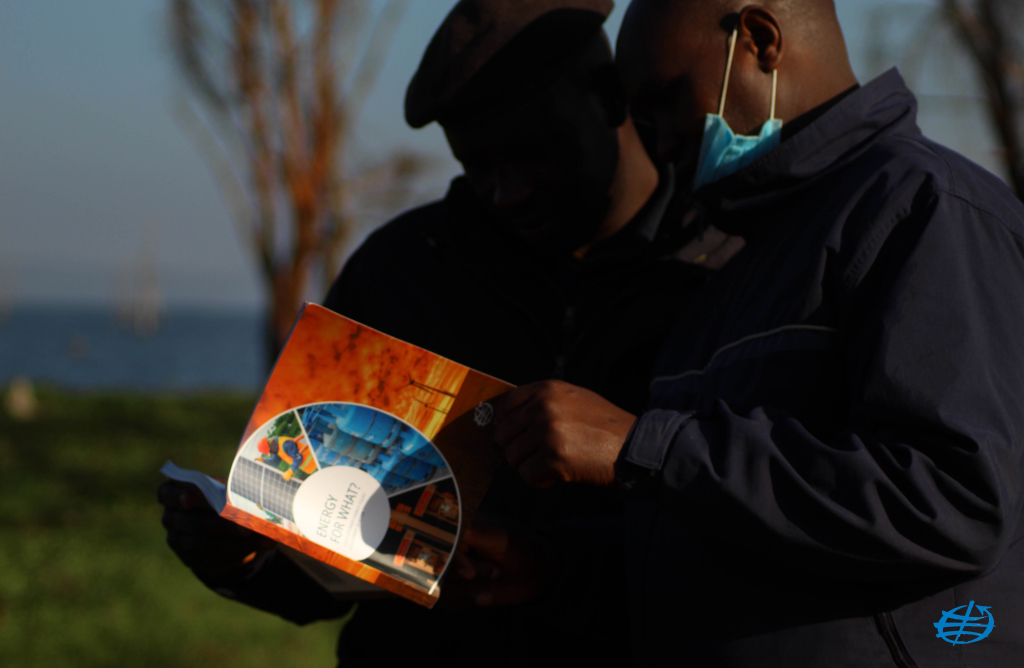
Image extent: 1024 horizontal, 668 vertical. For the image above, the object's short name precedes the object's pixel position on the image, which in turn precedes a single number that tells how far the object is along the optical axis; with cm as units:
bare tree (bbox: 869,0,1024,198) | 535
